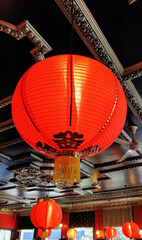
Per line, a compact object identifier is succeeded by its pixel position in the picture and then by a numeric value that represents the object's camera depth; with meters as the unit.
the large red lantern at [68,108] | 1.14
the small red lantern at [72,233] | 9.04
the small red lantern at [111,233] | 8.25
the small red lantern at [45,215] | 4.53
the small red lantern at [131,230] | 6.69
